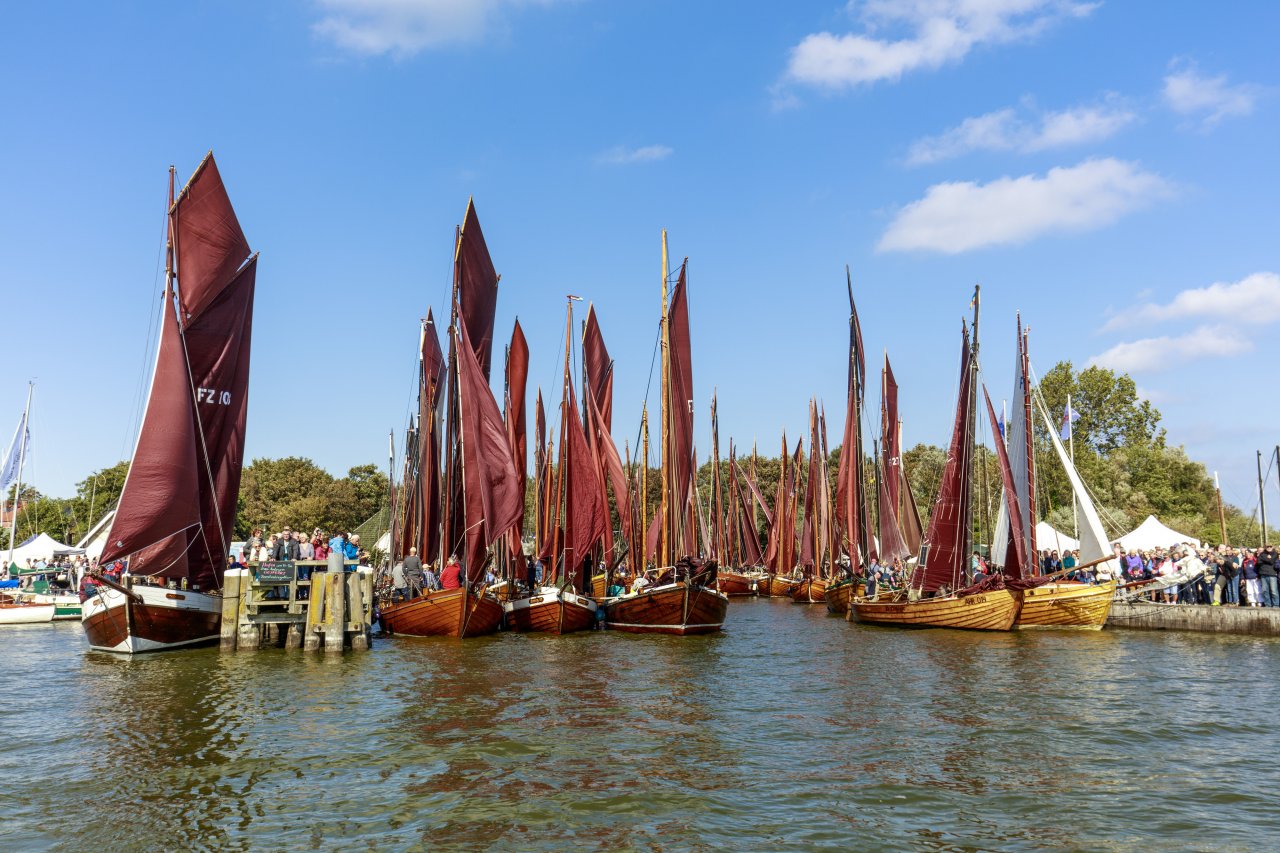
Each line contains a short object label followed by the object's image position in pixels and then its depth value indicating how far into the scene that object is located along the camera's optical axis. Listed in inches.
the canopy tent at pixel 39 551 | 1980.8
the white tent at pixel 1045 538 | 1924.2
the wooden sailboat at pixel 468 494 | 1122.0
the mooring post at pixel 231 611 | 1010.7
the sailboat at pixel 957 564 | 1205.1
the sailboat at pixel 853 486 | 1610.5
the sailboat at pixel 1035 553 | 1188.5
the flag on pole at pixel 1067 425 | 1767.6
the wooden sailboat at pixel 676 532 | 1198.3
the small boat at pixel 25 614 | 1437.0
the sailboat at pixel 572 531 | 1225.4
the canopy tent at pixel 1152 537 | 1798.7
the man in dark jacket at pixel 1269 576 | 1164.5
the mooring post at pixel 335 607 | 992.2
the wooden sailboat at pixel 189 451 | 921.5
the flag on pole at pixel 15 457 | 1838.1
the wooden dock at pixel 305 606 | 997.2
